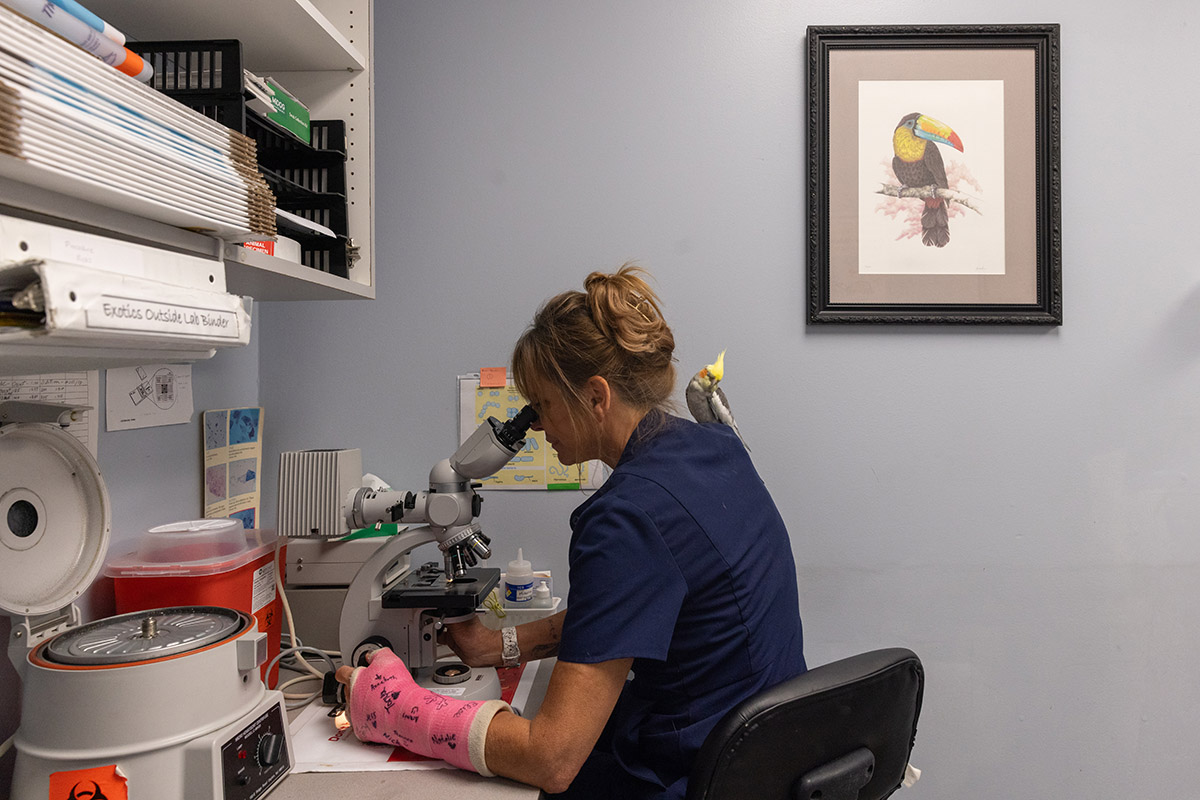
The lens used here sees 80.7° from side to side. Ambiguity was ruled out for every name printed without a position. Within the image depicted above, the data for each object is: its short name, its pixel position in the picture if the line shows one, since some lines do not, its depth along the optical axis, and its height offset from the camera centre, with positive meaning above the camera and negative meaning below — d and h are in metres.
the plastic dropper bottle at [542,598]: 1.59 -0.45
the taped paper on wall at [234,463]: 1.49 -0.14
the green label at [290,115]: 1.15 +0.48
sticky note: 1.72 +0.05
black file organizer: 0.94 +0.43
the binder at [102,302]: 0.57 +0.09
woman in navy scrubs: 0.93 -0.26
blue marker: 0.64 +0.36
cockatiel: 1.38 +0.00
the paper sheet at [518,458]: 1.72 -0.14
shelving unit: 0.82 +0.57
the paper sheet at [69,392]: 1.02 +0.02
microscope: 1.20 -0.25
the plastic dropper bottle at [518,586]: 1.57 -0.42
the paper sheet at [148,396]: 1.22 +0.01
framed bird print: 1.66 +0.55
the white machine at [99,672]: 0.76 -0.31
